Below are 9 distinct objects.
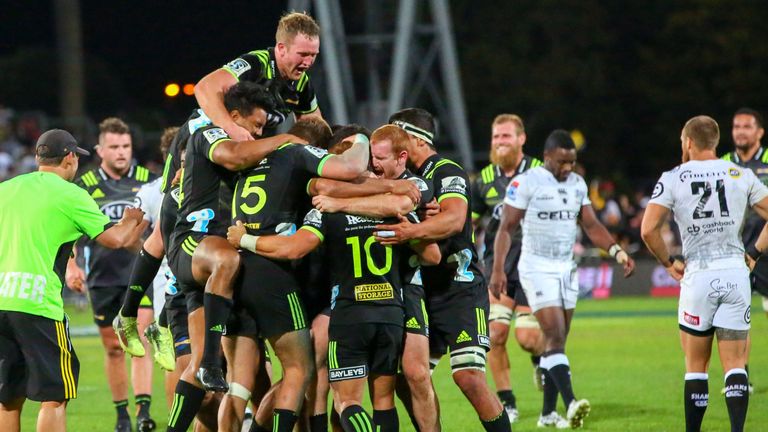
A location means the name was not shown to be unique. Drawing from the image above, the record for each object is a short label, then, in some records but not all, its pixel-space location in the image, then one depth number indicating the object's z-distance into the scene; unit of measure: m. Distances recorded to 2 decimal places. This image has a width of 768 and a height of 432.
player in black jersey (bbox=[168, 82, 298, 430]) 15.34
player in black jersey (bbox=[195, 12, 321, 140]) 16.44
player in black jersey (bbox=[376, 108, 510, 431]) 16.61
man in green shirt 16.06
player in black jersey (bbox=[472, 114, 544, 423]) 23.41
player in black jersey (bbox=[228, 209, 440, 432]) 15.34
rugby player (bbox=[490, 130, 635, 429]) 22.08
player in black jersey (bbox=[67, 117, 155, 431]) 23.39
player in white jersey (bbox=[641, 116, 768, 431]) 18.19
